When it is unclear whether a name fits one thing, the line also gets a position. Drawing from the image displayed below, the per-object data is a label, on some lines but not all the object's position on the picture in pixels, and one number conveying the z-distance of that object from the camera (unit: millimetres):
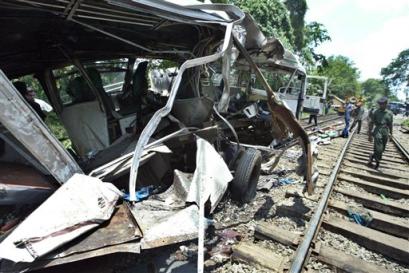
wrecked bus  2766
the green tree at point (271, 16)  20469
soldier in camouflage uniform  8731
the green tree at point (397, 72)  87375
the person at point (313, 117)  17422
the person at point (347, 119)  14863
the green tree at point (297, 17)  28875
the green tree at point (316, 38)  37188
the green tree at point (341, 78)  63816
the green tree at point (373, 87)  104438
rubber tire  5348
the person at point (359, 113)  15745
